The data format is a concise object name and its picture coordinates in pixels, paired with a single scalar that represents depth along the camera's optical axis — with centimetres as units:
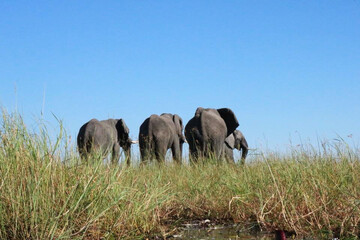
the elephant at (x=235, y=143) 1502
